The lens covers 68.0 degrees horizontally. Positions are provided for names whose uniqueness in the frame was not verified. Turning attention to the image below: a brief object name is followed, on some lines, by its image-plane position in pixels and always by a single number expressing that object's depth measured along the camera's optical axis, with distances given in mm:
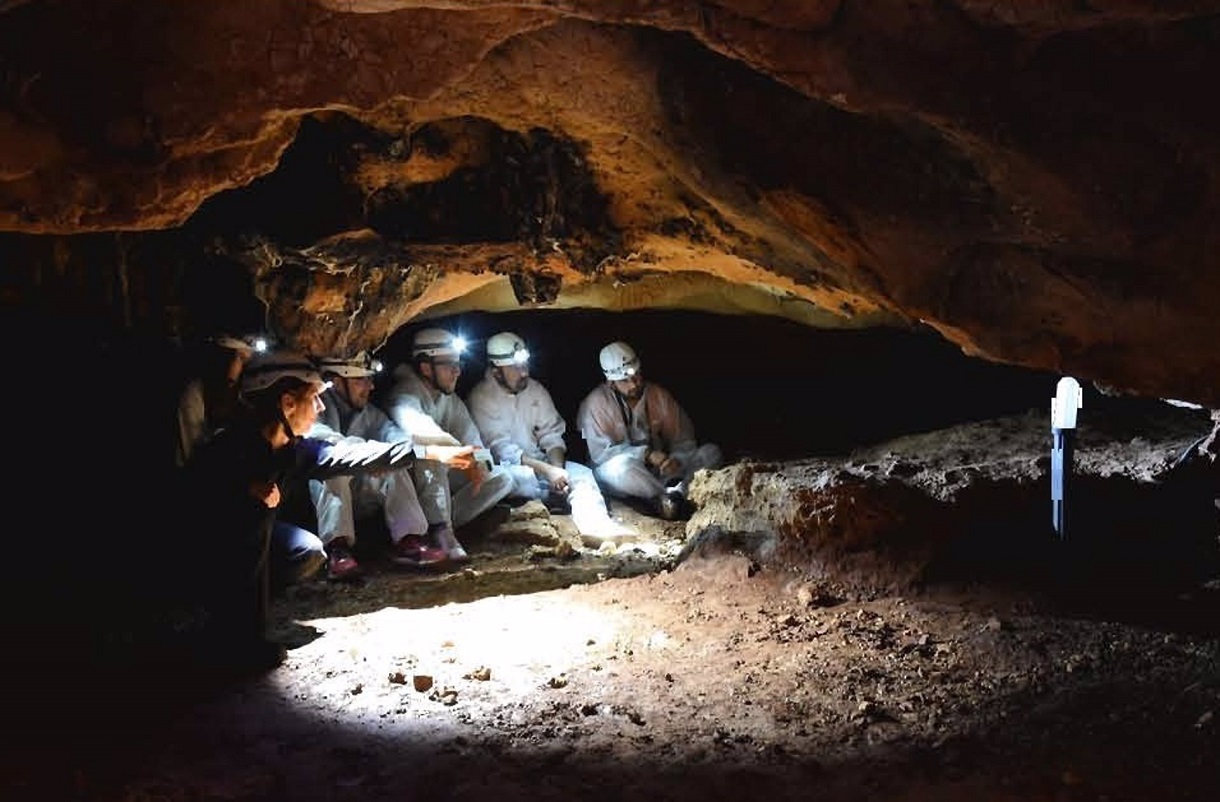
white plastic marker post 4855
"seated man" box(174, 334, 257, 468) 4965
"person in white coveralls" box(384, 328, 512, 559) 8070
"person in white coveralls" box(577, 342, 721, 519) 9906
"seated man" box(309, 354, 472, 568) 7363
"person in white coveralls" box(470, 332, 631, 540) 9367
